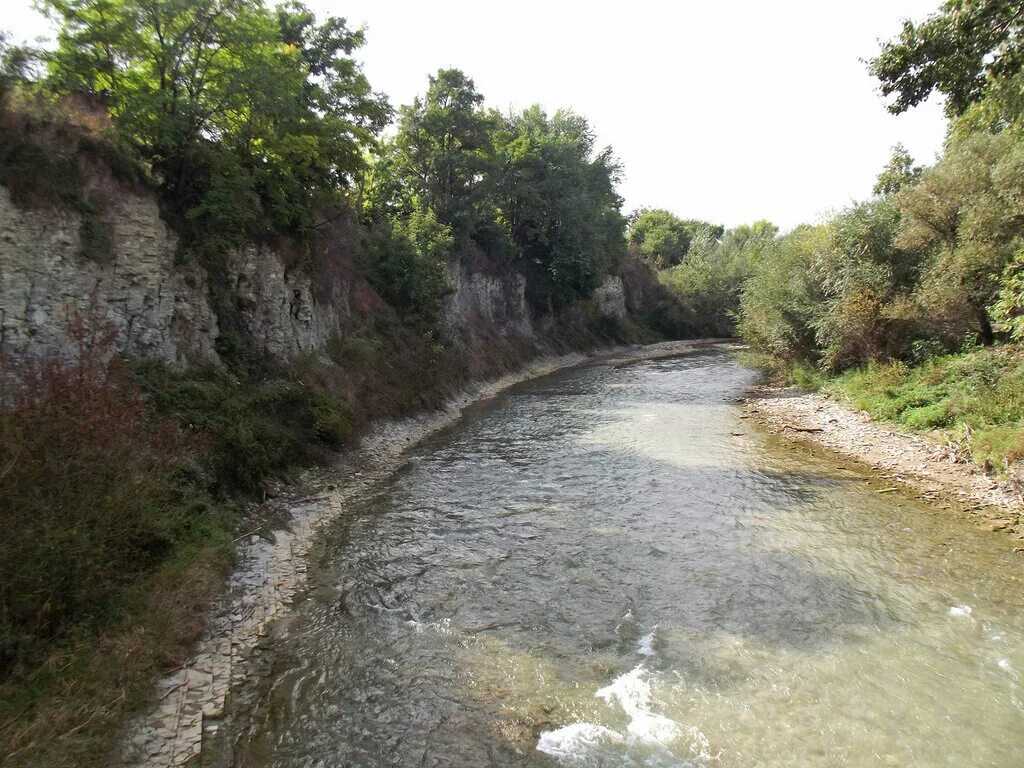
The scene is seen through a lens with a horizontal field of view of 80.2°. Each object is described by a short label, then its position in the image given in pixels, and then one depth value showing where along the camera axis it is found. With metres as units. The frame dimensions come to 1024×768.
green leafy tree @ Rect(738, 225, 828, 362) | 27.72
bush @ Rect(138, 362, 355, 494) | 12.73
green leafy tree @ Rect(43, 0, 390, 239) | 14.33
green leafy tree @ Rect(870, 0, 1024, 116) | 8.97
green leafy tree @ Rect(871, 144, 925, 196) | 34.22
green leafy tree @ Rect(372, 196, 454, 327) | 27.05
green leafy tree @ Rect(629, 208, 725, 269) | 86.19
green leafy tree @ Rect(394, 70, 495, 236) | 36.09
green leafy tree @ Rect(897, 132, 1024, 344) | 16.95
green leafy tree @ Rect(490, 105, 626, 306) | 43.59
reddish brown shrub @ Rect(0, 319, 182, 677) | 6.66
